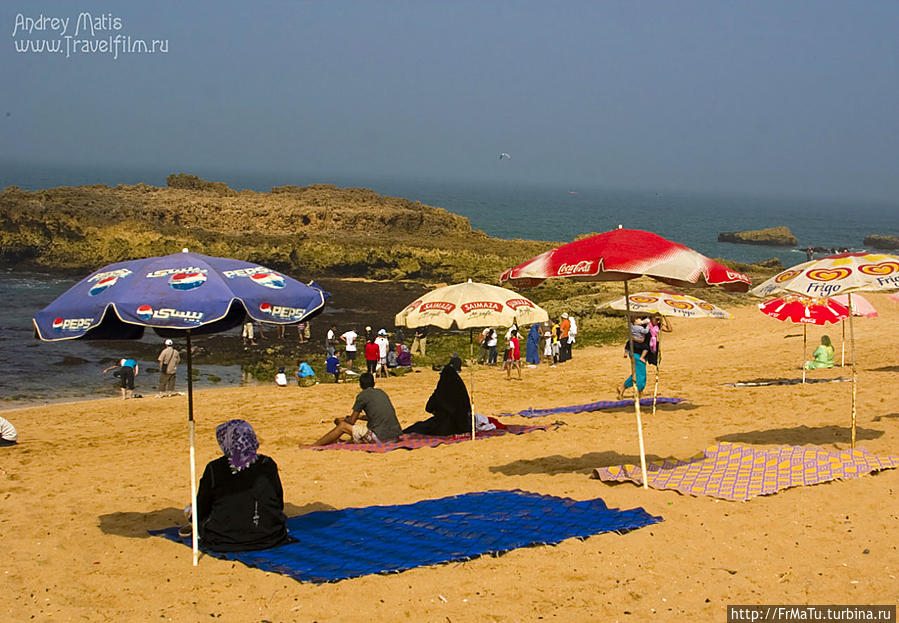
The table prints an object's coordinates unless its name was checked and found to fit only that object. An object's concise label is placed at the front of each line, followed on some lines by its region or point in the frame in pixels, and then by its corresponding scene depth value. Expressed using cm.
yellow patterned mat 847
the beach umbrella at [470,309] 1095
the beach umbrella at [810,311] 1551
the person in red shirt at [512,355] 2150
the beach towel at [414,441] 1203
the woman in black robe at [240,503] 716
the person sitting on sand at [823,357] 1895
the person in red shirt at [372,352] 2242
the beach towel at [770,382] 1697
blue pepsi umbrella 625
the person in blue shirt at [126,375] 2041
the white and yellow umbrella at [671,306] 1387
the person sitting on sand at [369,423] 1230
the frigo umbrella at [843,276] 864
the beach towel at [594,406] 1483
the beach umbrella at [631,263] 748
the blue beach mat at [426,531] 670
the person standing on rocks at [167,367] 2038
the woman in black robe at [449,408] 1277
